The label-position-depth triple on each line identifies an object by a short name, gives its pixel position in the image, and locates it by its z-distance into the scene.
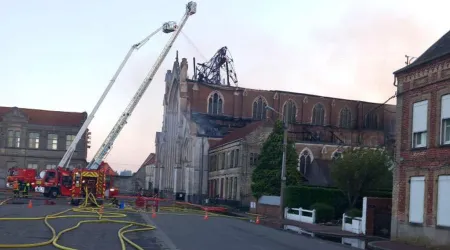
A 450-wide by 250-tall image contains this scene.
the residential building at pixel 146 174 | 116.98
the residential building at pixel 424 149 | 23.34
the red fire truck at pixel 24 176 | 60.56
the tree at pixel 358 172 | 38.34
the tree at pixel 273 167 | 49.47
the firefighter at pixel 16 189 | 53.67
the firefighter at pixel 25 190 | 53.56
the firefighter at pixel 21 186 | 53.78
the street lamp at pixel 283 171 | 39.08
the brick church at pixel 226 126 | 66.56
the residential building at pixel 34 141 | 84.19
